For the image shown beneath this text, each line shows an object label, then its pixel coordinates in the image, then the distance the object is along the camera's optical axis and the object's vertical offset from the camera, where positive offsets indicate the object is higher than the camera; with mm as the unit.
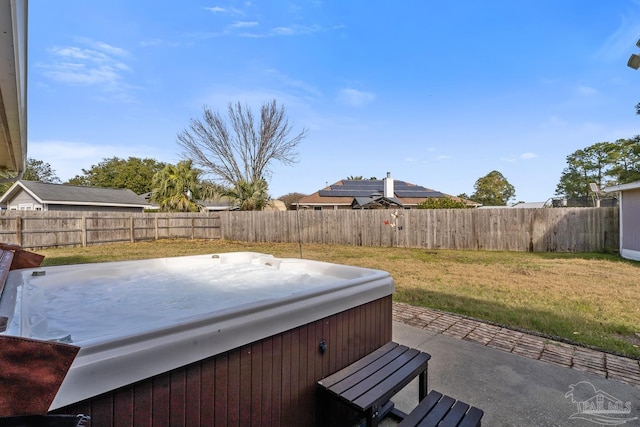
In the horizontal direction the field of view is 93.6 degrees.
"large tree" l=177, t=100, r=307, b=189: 18516 +4636
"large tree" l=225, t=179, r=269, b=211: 14820 +989
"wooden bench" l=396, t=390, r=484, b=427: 1434 -993
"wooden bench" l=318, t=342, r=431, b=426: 1476 -899
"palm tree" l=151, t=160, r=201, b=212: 15555 +1404
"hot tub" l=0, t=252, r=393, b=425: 1017 -640
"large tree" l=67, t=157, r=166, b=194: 29148 +3923
